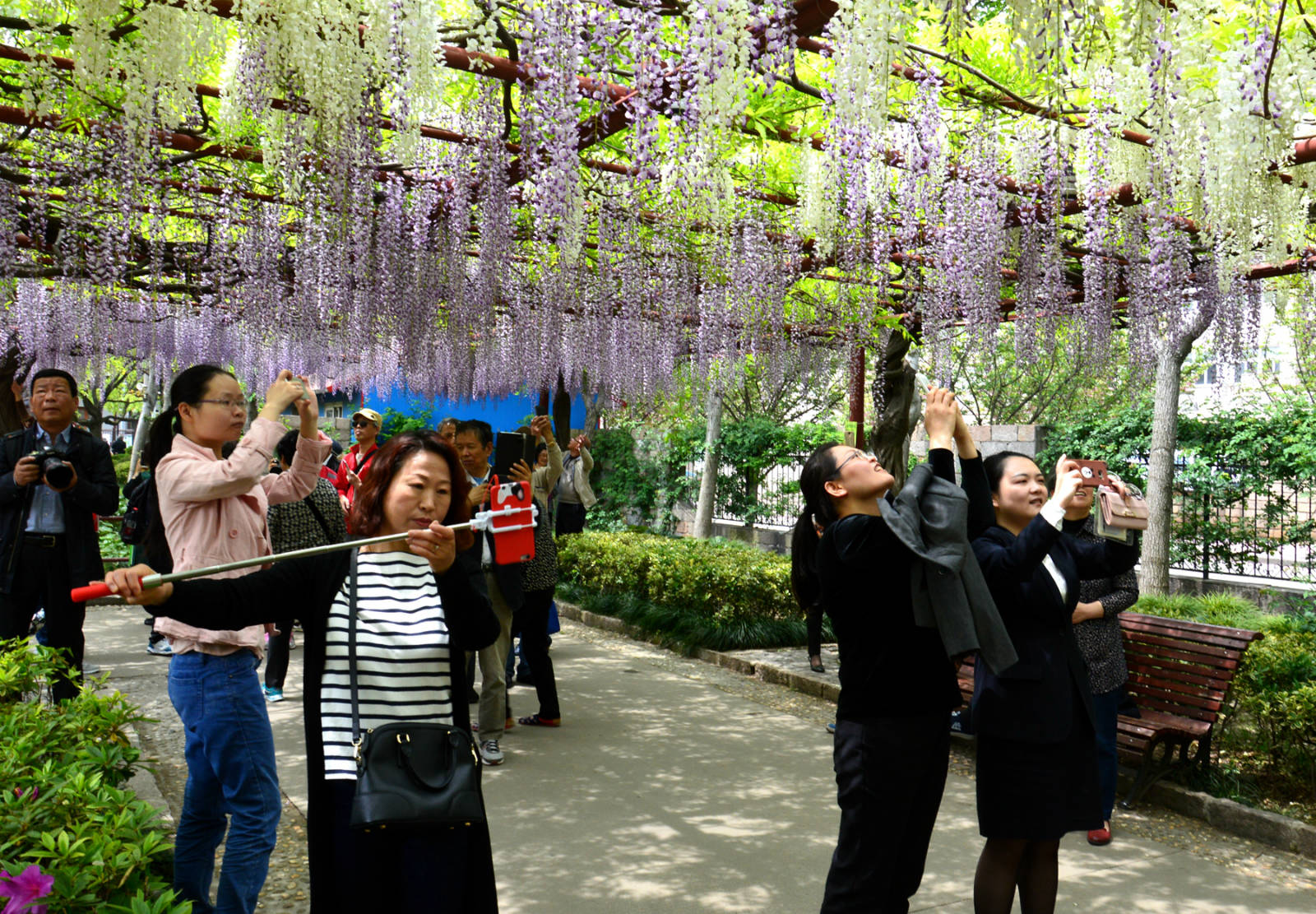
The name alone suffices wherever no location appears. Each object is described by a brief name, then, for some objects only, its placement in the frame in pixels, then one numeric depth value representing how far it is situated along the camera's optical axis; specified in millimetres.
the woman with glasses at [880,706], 2535
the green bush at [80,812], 1806
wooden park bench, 4492
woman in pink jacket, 2654
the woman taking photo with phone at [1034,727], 2664
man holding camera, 4531
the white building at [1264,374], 17297
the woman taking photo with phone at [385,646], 2105
